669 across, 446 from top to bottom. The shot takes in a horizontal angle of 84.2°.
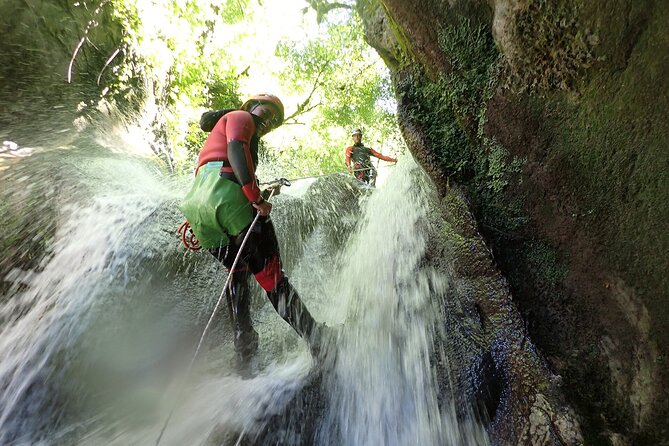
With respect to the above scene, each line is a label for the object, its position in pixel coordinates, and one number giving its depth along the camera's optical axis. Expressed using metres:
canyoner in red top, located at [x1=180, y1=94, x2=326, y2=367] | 3.09
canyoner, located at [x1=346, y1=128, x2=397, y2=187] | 9.41
